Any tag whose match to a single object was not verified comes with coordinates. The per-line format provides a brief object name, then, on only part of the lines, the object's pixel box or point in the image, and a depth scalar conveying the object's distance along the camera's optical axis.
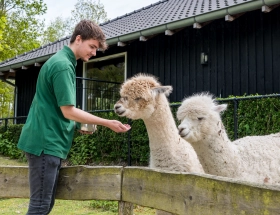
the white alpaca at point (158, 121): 4.29
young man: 2.74
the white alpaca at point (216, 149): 3.79
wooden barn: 8.30
